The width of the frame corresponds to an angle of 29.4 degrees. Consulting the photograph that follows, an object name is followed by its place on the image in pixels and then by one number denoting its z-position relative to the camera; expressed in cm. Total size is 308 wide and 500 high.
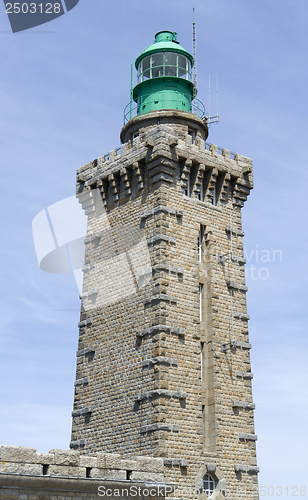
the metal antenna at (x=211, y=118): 2941
